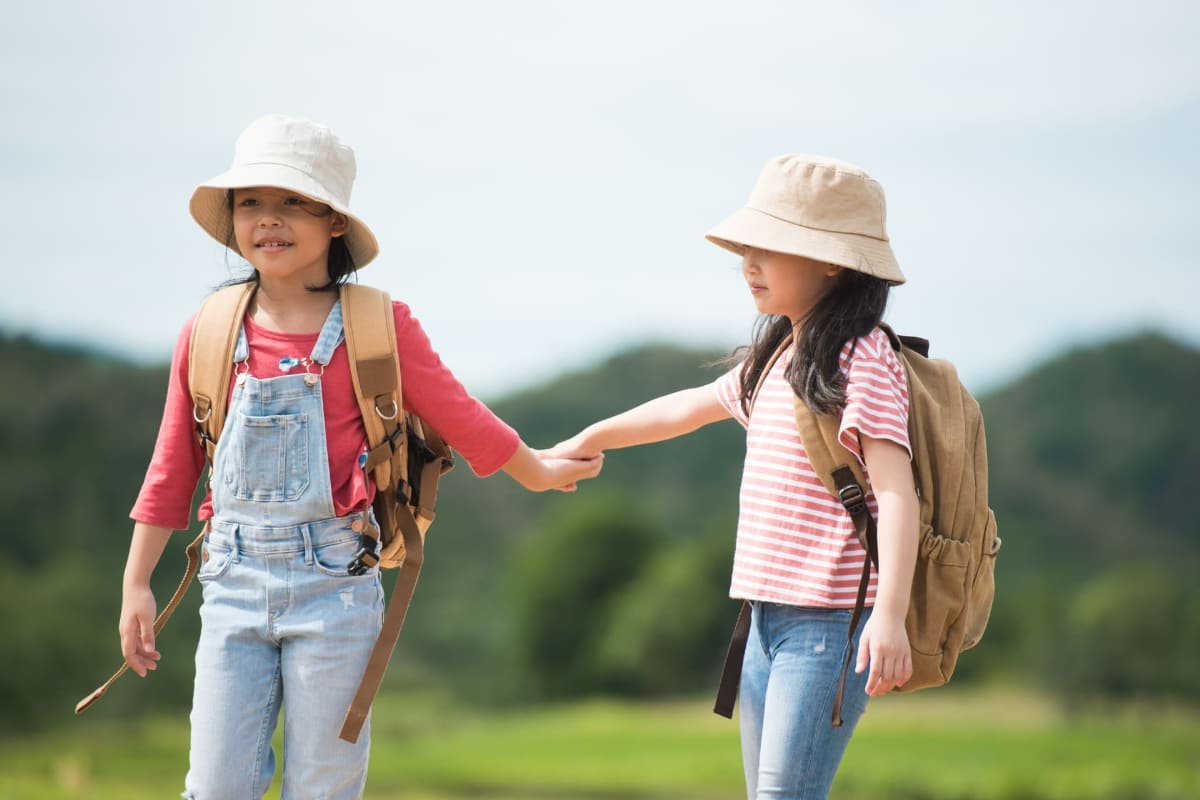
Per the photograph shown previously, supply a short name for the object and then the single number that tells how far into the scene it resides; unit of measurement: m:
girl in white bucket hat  5.60
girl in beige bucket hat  5.63
